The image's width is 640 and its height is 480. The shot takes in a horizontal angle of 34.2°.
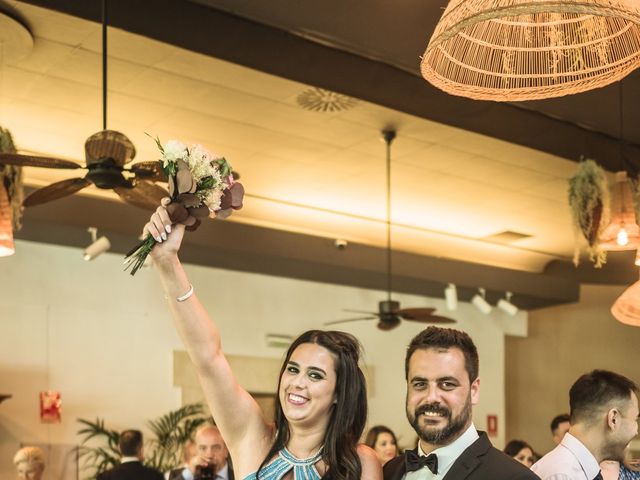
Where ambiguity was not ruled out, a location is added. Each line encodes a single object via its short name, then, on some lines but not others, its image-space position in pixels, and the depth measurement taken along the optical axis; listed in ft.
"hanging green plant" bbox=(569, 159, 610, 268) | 22.71
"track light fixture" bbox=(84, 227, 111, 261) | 31.19
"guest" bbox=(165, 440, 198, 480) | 21.84
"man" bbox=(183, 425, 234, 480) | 20.27
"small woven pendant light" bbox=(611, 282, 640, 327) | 11.90
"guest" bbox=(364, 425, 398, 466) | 25.13
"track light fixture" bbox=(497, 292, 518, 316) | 41.93
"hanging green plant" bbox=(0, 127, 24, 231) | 20.84
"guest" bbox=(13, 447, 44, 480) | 25.57
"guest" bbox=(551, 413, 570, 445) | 22.43
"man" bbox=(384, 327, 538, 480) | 8.41
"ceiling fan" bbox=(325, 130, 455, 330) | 31.07
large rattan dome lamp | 10.44
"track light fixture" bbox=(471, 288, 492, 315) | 41.57
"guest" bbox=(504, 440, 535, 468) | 24.95
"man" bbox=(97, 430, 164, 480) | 23.08
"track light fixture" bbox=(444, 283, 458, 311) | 38.95
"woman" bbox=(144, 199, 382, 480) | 8.79
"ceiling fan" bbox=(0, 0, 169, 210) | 18.42
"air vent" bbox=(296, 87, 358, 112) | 24.19
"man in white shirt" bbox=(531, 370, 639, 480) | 10.62
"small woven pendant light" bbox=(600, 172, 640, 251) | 21.24
